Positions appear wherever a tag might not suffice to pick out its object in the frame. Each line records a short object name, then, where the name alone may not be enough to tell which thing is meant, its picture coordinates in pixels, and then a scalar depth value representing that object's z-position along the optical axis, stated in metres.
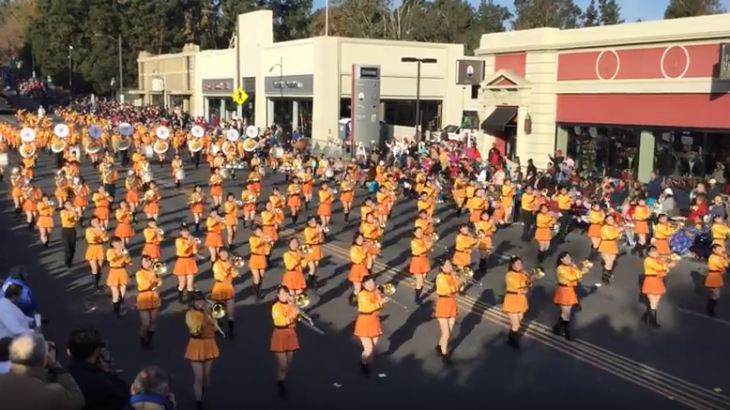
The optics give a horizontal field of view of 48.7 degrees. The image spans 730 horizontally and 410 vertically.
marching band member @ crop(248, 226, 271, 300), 14.71
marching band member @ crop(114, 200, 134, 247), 17.97
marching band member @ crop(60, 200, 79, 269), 16.97
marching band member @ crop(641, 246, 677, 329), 13.23
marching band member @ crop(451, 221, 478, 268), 15.17
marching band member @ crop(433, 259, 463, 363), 11.68
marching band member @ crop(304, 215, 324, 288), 15.55
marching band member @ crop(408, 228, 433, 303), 14.83
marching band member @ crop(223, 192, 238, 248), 18.77
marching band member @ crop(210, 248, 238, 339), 12.58
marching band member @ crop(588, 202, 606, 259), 17.62
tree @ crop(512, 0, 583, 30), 79.79
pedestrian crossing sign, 39.42
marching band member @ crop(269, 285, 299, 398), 10.34
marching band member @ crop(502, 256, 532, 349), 12.14
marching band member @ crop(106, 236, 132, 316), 13.67
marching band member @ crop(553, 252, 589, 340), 12.48
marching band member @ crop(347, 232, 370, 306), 14.22
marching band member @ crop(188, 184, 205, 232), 20.67
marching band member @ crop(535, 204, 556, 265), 17.70
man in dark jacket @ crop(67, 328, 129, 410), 5.77
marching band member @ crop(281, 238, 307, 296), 13.61
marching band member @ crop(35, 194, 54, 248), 19.34
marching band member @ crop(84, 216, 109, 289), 15.41
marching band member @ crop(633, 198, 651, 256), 18.06
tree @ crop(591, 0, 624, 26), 82.88
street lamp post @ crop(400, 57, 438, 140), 42.59
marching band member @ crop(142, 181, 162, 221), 20.75
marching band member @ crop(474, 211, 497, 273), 16.67
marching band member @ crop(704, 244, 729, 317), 13.59
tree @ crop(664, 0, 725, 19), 58.91
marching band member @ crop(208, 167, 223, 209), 23.20
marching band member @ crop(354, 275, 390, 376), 11.02
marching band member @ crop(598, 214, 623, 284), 16.14
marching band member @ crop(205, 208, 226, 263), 16.77
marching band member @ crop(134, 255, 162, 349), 12.14
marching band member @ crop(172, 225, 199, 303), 14.50
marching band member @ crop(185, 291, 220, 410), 9.80
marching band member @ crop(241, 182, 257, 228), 21.06
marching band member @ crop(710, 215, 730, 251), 16.20
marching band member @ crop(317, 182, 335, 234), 20.52
